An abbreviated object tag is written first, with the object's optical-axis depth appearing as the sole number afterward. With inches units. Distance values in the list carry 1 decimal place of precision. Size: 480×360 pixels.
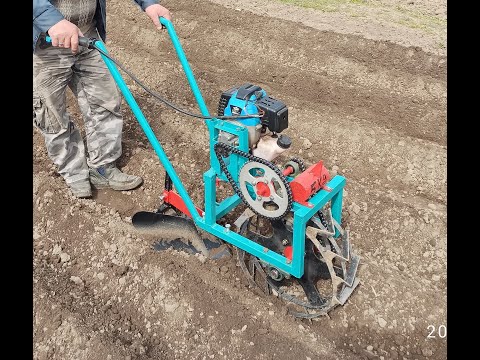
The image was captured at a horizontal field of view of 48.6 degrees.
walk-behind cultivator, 109.9
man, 142.5
